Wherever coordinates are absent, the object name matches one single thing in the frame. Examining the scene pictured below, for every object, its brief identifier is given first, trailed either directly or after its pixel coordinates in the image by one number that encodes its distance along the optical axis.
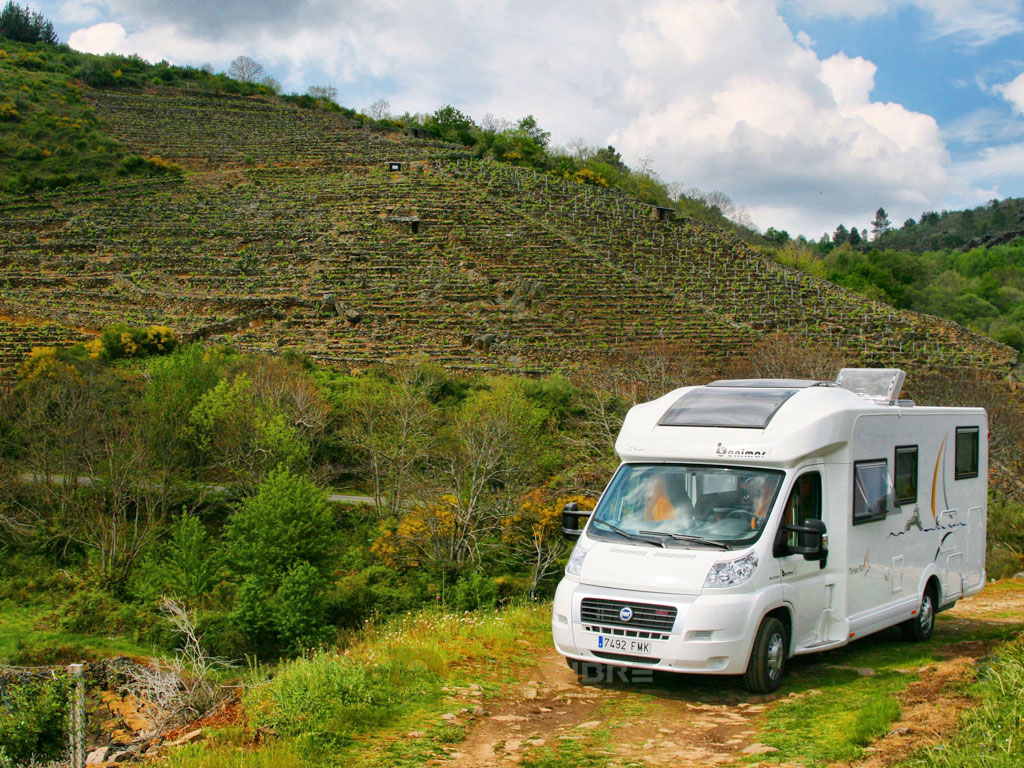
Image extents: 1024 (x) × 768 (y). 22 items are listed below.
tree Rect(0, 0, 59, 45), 122.25
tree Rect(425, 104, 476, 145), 89.56
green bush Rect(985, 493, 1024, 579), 18.77
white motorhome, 7.42
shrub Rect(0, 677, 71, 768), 10.46
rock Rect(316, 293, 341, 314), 51.12
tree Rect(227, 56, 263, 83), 112.40
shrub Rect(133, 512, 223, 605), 27.47
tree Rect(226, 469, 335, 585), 27.31
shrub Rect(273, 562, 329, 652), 25.19
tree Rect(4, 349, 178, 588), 30.28
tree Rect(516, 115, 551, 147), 97.44
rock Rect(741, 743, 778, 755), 6.27
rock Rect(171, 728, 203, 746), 6.59
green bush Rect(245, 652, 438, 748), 6.50
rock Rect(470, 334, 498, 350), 48.25
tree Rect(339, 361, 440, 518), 33.09
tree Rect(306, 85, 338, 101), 109.62
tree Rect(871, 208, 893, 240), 180.12
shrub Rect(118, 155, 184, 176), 72.00
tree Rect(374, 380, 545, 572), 28.89
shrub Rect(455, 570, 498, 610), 26.36
